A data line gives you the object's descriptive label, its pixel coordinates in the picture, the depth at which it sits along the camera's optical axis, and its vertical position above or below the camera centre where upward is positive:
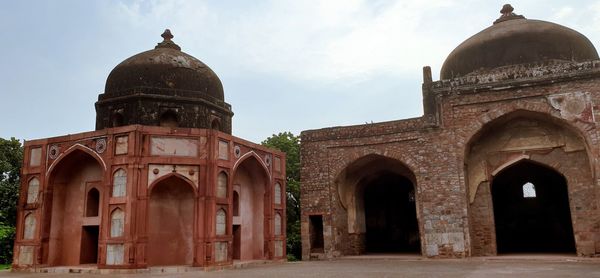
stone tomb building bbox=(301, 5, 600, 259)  14.20 +2.60
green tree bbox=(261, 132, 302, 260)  21.83 +2.29
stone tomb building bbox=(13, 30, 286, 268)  11.53 +1.30
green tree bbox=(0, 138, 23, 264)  18.86 +2.05
